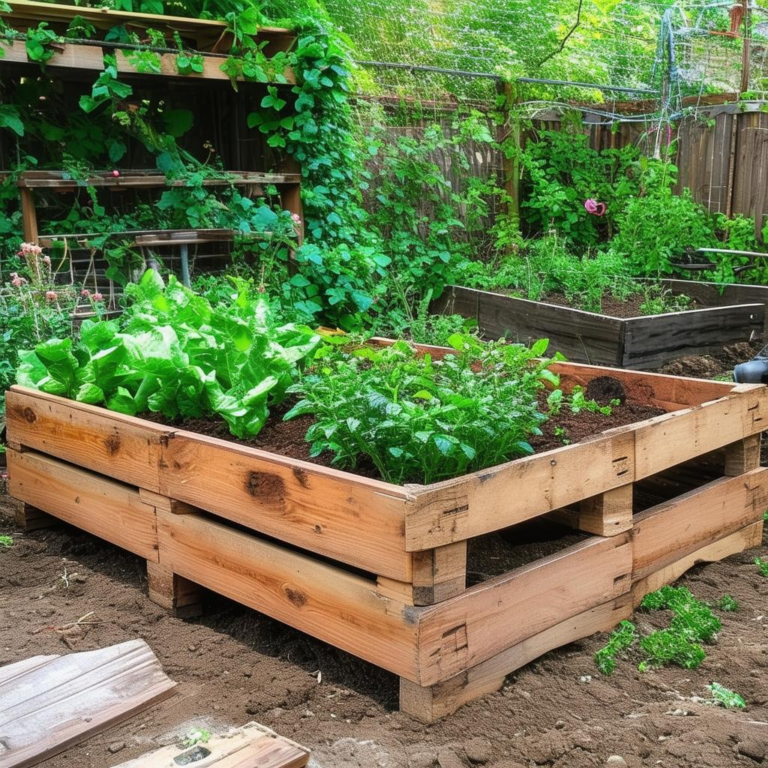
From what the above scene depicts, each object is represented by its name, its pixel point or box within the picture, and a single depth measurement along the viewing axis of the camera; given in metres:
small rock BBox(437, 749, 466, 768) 2.06
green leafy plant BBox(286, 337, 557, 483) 2.42
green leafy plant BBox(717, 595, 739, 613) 2.93
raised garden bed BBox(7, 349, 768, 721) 2.25
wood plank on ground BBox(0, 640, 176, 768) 2.08
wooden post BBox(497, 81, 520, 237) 8.54
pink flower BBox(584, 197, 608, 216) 8.37
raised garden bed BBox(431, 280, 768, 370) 5.76
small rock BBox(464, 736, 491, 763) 2.10
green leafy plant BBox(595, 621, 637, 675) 2.55
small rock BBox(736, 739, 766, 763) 2.09
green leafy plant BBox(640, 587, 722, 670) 2.59
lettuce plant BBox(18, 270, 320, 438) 3.03
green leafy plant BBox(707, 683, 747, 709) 2.35
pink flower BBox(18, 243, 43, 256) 4.32
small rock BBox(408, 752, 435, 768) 2.07
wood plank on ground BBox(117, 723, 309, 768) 1.80
